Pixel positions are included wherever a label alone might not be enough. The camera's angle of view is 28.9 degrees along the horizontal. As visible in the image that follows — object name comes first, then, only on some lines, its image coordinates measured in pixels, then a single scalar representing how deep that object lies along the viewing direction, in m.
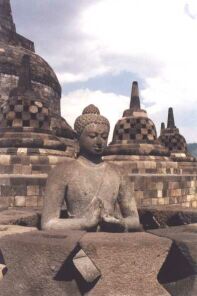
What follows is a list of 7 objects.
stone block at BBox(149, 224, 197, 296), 2.62
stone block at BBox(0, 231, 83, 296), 2.45
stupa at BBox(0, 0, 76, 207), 7.91
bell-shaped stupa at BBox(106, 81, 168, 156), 12.52
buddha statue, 3.12
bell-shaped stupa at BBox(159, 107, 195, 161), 18.08
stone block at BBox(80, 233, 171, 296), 2.42
